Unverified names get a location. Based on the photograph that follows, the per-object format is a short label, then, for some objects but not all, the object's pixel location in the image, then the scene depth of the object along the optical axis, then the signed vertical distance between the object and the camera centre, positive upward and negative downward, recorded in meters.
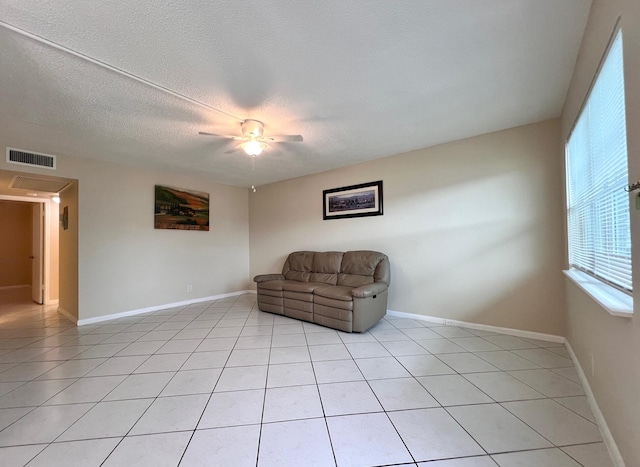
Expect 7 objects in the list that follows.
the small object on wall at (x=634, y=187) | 1.00 +0.18
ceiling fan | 2.57 +1.03
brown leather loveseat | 3.12 -0.77
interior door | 4.92 -0.32
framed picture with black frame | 3.96 +0.57
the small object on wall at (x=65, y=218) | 3.93 +0.32
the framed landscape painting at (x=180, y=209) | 4.40 +0.52
